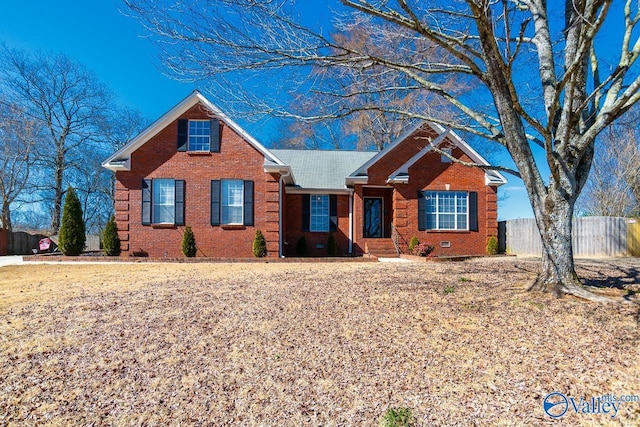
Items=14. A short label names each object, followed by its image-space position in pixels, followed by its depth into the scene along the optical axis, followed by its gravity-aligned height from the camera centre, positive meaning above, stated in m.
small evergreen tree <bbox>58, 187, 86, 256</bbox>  13.41 -0.16
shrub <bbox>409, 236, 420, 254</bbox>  14.96 -0.70
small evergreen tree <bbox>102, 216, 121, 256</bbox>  13.31 -0.55
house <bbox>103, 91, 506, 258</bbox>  13.73 +1.20
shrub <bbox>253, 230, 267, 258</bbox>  13.63 -0.76
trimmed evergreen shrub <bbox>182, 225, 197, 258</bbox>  13.34 -0.68
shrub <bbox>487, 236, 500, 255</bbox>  15.53 -0.84
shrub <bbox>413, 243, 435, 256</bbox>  13.95 -0.89
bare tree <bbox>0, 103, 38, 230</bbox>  21.28 +4.37
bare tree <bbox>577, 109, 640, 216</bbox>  18.38 +2.67
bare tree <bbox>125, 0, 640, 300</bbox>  4.95 +2.02
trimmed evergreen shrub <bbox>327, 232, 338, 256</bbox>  15.84 -0.88
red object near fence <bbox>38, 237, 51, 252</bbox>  17.19 -0.91
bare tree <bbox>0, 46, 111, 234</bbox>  23.70 +5.16
